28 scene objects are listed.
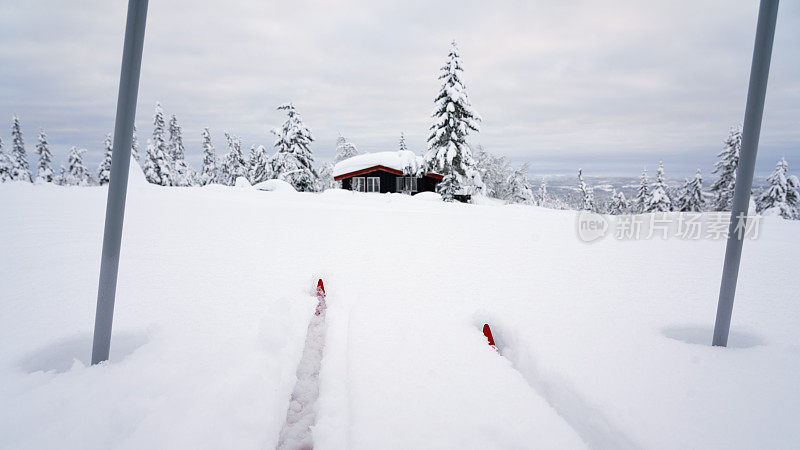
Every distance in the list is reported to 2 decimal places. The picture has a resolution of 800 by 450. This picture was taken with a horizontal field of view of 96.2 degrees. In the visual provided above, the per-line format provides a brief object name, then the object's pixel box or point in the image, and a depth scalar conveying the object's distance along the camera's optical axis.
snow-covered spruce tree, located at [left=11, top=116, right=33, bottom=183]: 45.56
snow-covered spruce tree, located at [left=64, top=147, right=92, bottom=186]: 52.88
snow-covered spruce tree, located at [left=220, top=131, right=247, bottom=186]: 56.09
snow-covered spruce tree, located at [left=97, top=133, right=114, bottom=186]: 43.75
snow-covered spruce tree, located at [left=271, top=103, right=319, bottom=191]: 35.62
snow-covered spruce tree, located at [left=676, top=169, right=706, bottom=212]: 41.78
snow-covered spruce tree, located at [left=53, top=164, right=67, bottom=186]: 55.19
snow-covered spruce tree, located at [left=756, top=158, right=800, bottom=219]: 31.06
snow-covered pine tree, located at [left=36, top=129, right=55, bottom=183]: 48.22
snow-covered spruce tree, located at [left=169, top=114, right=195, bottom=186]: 56.91
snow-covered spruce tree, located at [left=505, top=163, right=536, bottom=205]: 52.78
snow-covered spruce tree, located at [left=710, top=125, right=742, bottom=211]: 33.97
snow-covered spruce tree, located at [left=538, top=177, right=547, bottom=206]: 63.94
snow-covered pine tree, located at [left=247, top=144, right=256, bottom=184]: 55.87
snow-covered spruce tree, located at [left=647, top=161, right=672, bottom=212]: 43.00
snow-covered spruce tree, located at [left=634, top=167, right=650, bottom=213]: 47.42
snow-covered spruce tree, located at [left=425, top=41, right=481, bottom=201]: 24.11
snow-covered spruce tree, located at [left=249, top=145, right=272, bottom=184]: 43.24
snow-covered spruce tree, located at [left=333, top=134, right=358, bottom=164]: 59.12
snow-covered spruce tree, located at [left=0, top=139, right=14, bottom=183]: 42.53
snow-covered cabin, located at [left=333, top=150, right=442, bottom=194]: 35.06
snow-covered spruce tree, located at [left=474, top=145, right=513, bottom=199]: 48.22
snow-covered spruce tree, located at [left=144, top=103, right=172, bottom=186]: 44.56
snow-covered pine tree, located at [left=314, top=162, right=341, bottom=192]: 69.97
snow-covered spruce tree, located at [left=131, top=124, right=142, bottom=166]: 45.93
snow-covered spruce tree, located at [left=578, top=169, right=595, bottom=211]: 59.06
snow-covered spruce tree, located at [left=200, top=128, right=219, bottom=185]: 56.75
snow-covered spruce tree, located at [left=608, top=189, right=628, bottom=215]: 60.22
